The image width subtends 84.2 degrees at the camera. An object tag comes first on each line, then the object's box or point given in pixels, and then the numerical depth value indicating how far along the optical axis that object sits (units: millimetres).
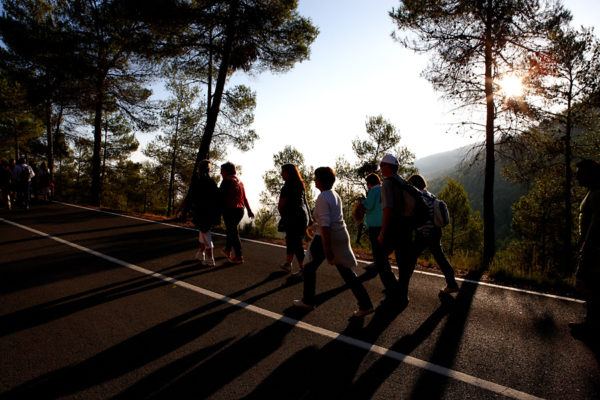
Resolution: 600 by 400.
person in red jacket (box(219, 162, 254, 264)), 7059
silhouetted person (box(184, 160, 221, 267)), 6758
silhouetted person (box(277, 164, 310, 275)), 6336
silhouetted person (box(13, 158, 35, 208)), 14180
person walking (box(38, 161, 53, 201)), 17653
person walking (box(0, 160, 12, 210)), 14000
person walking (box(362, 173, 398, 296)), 6000
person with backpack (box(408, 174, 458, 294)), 5430
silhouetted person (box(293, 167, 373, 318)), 4223
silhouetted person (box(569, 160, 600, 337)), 3908
